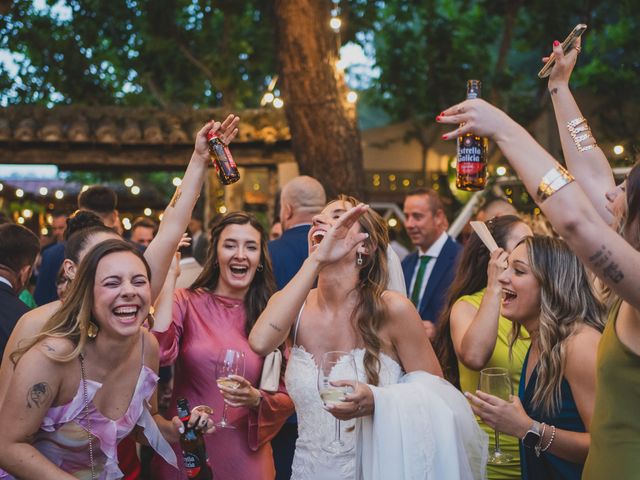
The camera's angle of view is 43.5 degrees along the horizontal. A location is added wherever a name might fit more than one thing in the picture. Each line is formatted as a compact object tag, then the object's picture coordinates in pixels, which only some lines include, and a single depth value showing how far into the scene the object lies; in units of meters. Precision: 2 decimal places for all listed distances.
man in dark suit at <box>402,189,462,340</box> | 6.05
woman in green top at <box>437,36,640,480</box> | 2.02
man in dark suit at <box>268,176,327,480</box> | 5.19
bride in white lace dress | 3.02
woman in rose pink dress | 3.93
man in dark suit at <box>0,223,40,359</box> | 3.88
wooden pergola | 10.23
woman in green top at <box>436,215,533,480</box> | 3.53
